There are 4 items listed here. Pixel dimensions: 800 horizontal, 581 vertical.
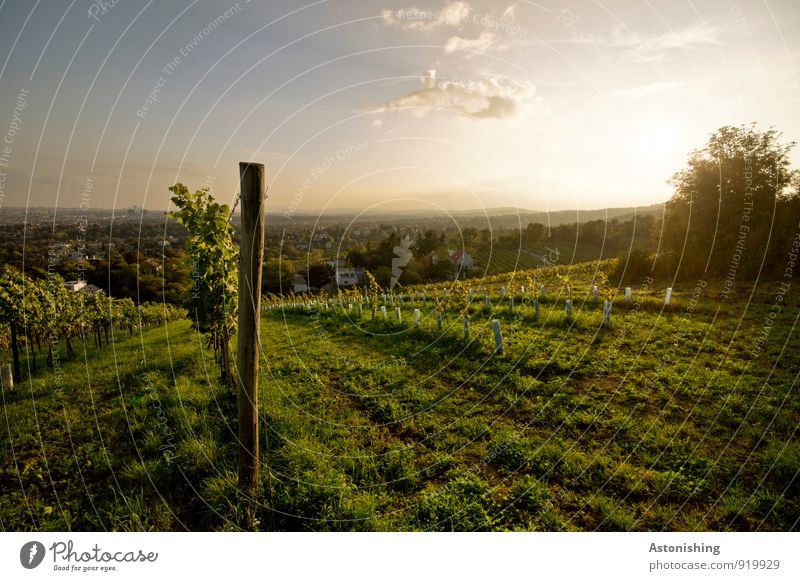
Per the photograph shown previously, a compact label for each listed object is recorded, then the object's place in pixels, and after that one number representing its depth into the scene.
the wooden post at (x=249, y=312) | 4.48
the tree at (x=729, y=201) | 20.77
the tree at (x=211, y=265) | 8.21
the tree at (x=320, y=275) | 33.74
